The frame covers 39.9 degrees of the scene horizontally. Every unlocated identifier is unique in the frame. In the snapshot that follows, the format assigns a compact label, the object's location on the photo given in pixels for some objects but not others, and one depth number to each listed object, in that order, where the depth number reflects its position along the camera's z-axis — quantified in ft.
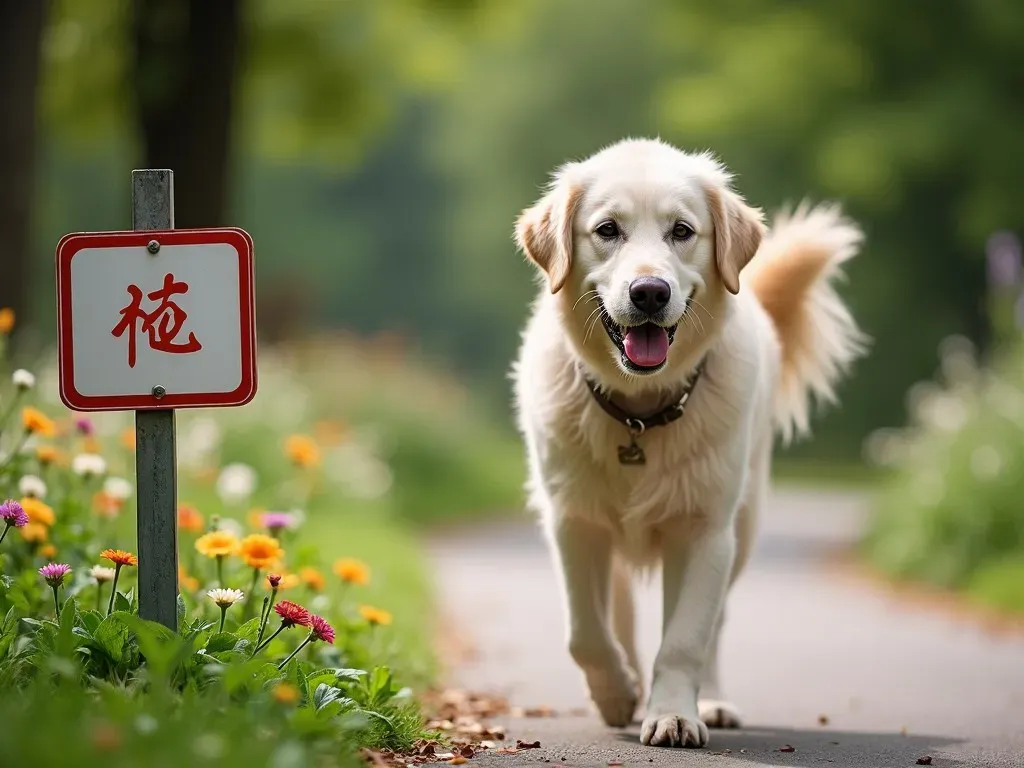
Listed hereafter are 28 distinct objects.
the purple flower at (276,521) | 14.29
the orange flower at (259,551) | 12.73
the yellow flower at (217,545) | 12.42
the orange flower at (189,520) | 15.81
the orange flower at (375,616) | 14.26
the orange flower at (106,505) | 16.42
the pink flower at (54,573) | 11.35
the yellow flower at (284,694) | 8.93
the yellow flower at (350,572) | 15.33
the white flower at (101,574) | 12.18
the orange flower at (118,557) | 11.62
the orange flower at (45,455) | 15.26
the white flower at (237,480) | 18.76
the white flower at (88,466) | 15.42
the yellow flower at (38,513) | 13.44
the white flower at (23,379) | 14.58
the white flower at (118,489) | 16.29
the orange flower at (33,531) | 13.50
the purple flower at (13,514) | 11.74
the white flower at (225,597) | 11.59
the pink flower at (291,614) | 11.28
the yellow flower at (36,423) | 14.35
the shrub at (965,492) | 30.71
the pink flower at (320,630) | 11.53
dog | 13.84
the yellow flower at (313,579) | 15.10
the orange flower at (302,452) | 18.70
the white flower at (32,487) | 14.42
